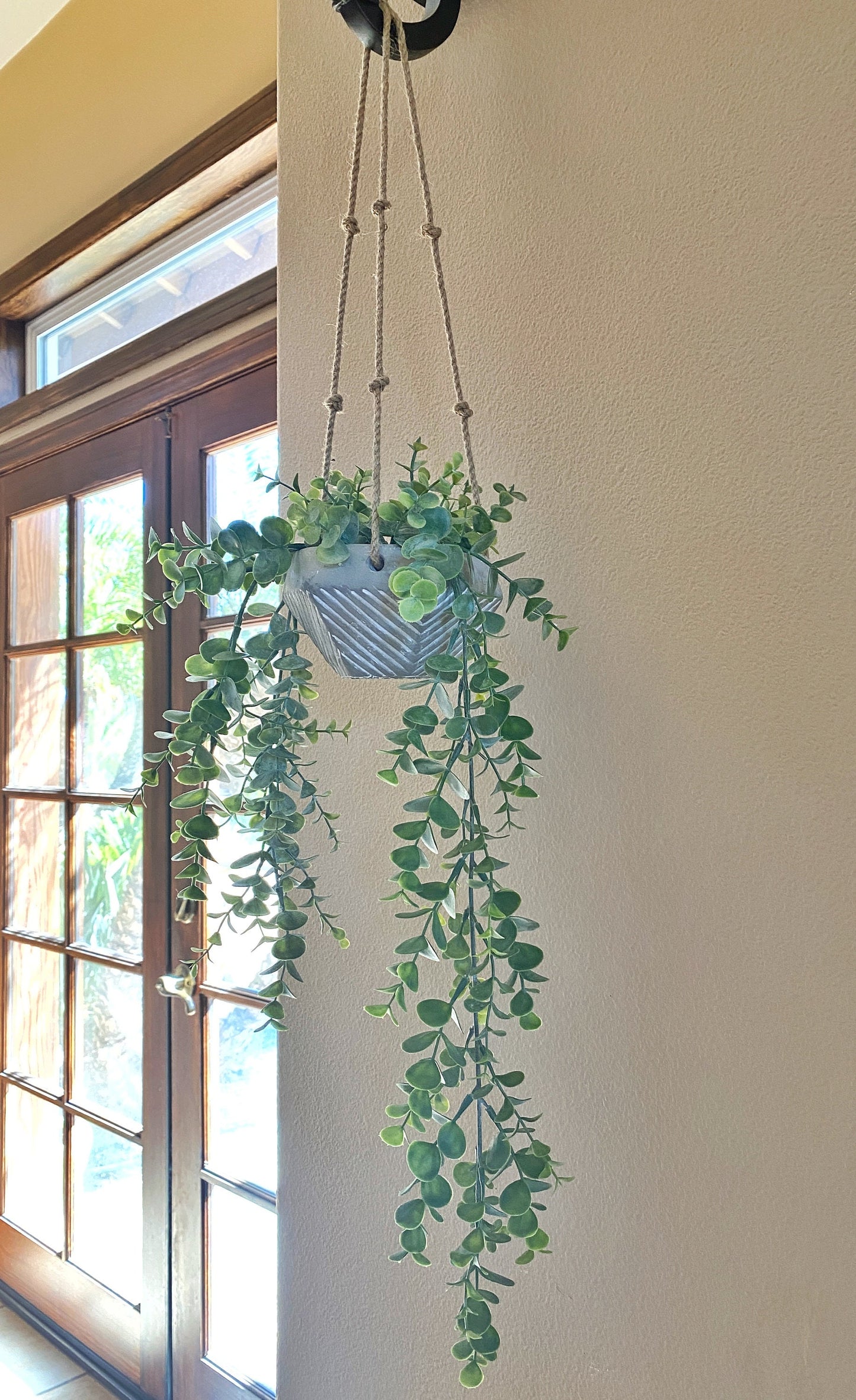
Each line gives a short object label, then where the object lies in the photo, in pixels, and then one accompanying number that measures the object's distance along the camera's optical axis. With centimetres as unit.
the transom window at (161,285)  171
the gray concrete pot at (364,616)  71
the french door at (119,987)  162
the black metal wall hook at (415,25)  93
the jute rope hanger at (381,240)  81
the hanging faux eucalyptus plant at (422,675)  70
